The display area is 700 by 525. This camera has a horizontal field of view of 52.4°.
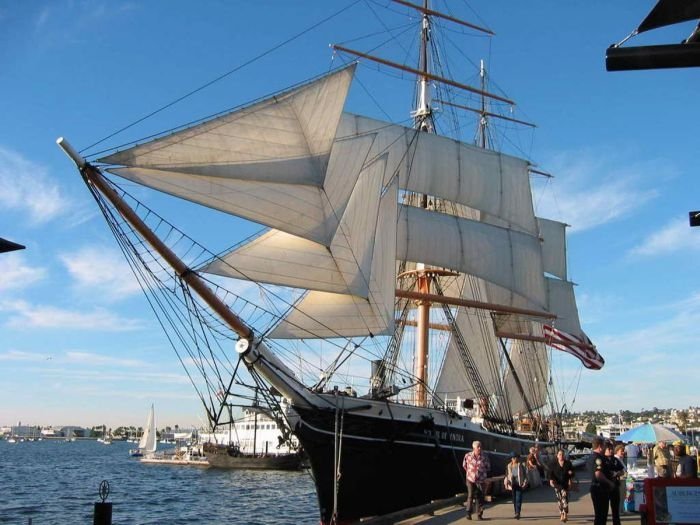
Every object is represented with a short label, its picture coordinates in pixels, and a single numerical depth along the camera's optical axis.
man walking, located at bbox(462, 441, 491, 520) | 14.43
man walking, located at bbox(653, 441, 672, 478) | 12.69
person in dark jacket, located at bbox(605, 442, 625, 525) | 11.70
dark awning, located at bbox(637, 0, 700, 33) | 4.24
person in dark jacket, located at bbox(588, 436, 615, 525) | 11.46
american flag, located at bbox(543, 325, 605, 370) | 45.97
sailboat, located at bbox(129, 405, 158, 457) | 97.72
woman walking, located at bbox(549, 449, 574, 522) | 13.91
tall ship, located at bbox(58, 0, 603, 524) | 17.77
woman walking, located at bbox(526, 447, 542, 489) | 18.61
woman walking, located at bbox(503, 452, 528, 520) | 14.45
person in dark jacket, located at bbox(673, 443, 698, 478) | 12.59
